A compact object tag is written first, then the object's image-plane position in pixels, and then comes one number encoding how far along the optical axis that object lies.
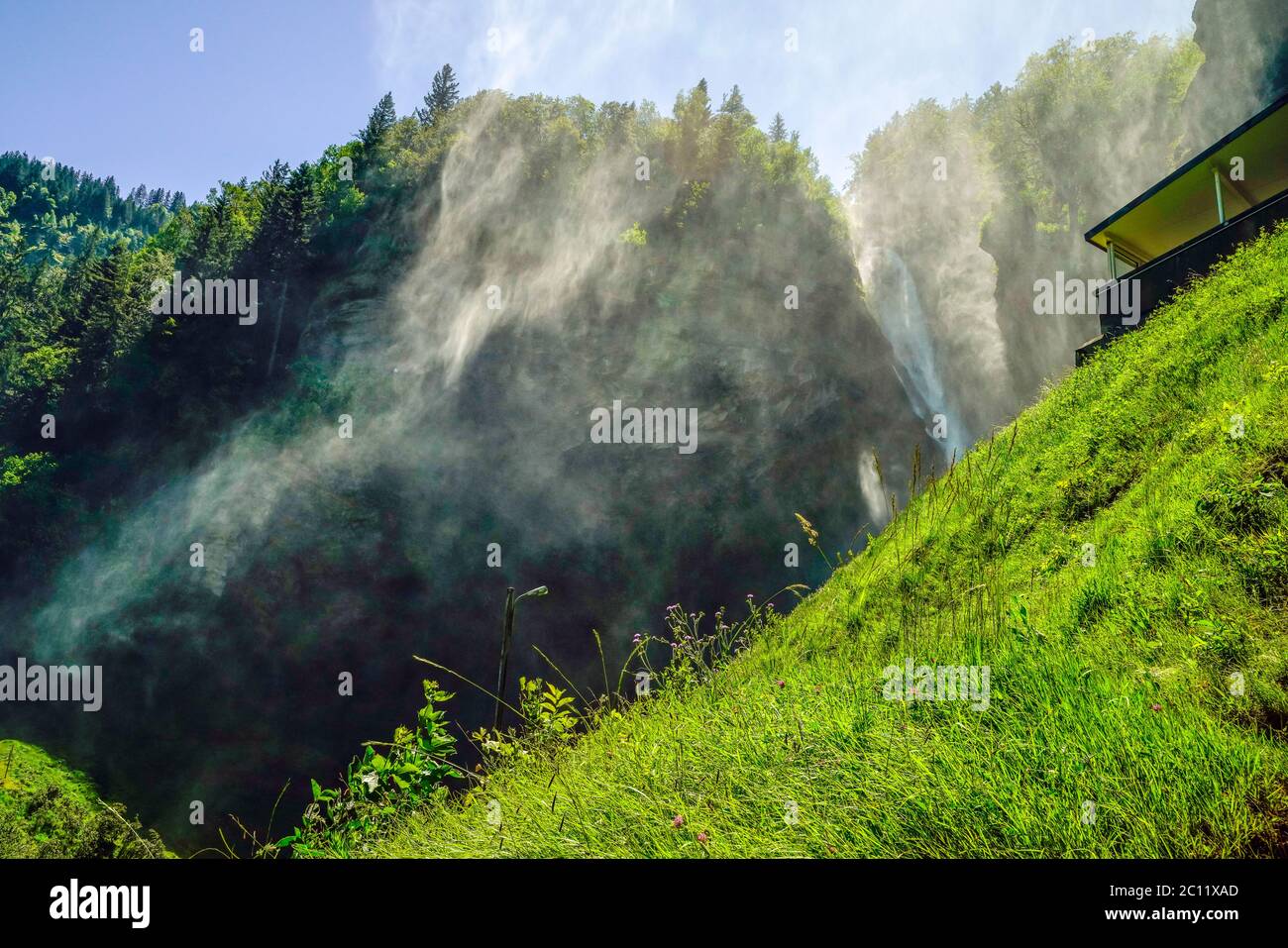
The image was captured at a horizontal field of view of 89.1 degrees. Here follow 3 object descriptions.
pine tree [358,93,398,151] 52.94
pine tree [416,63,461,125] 55.38
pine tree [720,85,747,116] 56.47
